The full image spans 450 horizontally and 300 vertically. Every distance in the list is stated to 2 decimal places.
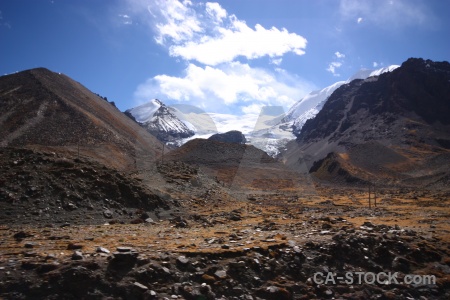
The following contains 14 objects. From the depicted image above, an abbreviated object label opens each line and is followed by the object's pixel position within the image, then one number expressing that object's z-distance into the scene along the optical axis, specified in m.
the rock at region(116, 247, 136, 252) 7.83
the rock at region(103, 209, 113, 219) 14.80
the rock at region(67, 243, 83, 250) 8.26
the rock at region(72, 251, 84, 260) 7.22
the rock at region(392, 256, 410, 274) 9.56
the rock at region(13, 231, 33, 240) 9.76
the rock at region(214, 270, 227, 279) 7.58
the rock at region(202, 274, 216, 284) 7.39
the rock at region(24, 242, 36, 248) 8.52
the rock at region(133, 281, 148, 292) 6.70
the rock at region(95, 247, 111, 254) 7.82
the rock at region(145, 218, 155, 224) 14.92
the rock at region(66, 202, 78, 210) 14.33
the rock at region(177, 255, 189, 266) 7.76
